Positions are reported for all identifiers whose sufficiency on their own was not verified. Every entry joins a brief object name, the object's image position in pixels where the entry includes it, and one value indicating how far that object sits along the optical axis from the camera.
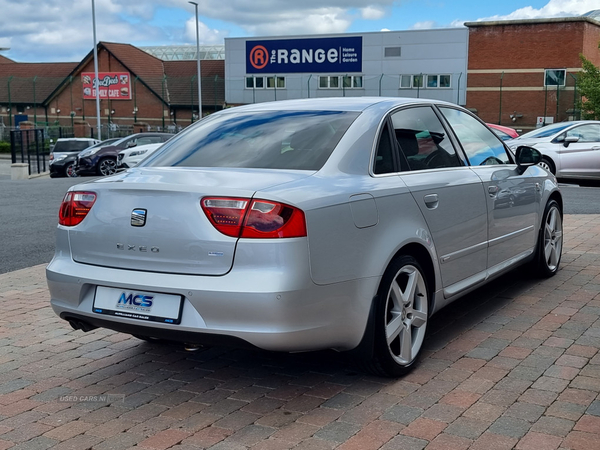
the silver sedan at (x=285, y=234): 3.68
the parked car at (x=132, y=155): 21.14
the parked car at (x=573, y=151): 16.14
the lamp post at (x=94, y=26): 47.73
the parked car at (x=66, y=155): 26.38
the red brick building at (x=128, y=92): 61.72
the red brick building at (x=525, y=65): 50.09
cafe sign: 64.69
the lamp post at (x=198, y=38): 51.69
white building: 53.44
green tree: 40.12
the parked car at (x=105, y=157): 24.45
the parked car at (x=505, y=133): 20.37
